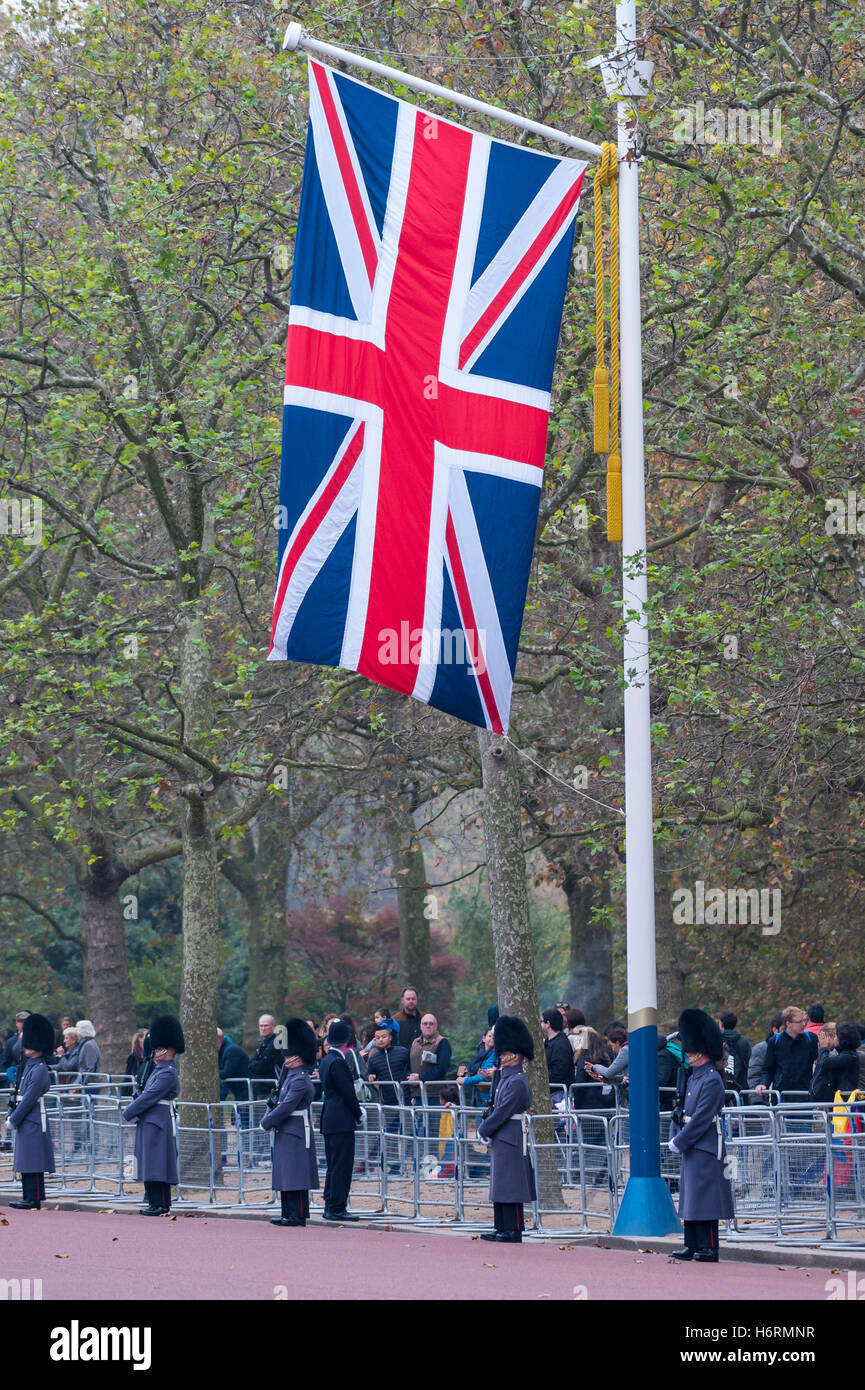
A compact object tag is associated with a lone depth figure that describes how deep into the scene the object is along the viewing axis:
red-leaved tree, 49.75
